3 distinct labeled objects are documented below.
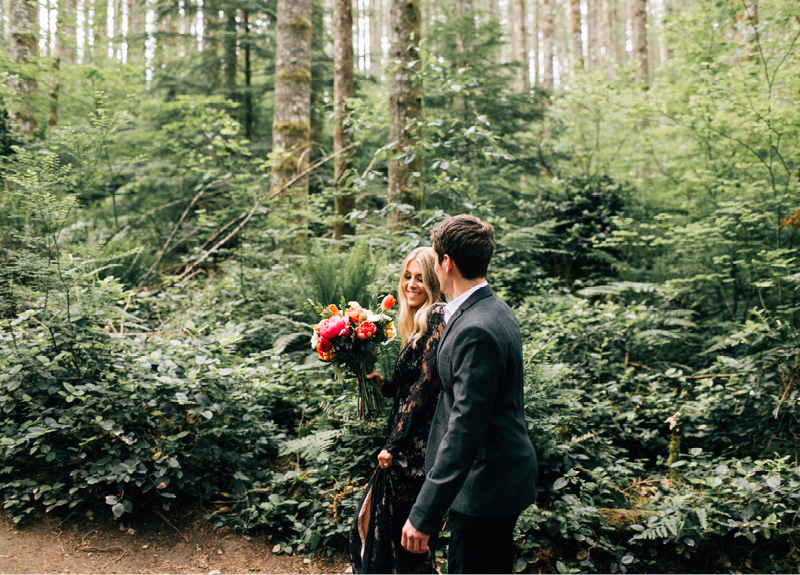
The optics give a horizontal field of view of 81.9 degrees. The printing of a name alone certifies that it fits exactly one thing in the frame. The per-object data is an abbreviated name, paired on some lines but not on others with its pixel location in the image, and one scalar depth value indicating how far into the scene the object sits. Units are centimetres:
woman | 259
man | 179
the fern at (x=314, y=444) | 383
